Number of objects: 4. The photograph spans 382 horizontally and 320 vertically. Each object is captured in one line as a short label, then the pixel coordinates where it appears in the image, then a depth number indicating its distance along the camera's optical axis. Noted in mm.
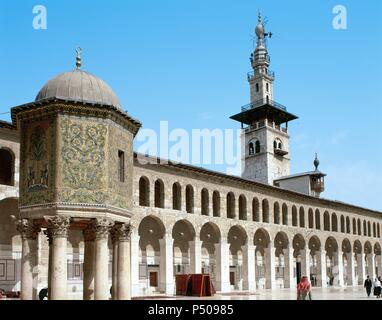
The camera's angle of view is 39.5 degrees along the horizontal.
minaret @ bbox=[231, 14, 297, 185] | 53188
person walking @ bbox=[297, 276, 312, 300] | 18159
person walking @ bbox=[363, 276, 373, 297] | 26362
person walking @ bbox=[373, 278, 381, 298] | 24792
